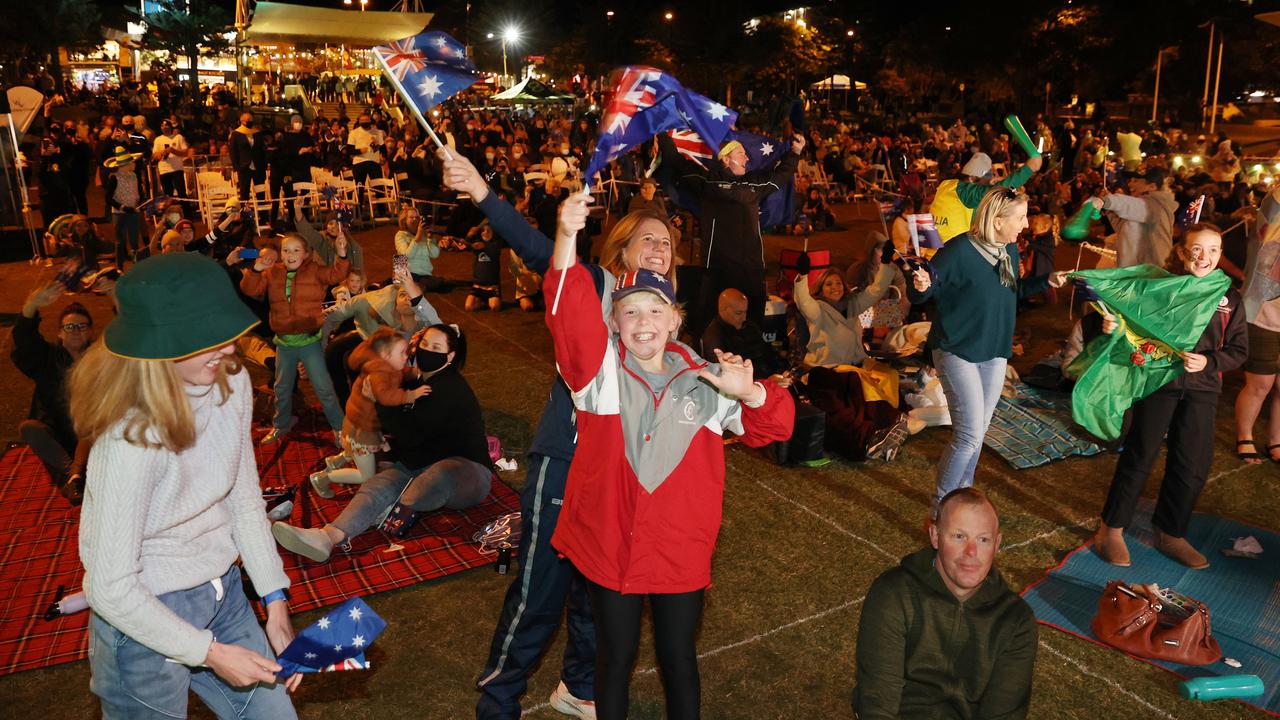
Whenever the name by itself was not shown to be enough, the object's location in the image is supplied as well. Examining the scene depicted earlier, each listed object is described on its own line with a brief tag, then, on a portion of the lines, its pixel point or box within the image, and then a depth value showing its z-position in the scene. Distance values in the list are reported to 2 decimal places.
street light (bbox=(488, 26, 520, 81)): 69.94
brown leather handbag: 4.49
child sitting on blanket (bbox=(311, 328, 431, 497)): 5.95
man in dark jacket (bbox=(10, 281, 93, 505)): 6.37
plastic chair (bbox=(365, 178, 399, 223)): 18.75
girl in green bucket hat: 2.32
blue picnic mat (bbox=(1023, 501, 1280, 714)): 4.63
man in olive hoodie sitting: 3.21
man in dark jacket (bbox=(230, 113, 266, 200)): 17.23
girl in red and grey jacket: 3.06
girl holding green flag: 5.18
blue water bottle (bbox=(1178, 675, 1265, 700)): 4.24
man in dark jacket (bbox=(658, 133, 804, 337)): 8.50
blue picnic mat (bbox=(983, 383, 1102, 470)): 7.01
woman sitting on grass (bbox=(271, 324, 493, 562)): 5.82
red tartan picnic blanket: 4.82
